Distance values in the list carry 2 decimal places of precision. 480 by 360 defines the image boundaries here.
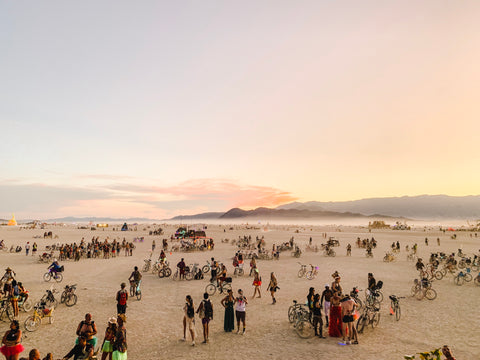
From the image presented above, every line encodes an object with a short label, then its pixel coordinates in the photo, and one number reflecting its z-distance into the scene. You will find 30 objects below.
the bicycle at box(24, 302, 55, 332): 12.45
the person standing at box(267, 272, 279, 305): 16.16
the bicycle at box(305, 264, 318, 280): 23.34
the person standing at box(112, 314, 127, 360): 8.27
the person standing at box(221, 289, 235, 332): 12.41
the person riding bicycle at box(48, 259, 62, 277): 21.94
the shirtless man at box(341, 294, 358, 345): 11.15
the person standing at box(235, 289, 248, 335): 12.25
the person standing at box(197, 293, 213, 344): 11.10
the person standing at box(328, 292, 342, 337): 11.67
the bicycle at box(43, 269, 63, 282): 22.32
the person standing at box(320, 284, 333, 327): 13.05
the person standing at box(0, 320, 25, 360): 8.61
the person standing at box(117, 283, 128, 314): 12.75
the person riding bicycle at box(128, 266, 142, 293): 17.64
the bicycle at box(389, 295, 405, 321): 13.84
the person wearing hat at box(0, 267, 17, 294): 13.96
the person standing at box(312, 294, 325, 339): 11.69
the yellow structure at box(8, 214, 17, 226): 110.61
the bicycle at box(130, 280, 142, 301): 17.50
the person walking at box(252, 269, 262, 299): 17.45
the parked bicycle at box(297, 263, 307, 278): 24.28
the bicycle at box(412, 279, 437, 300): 17.27
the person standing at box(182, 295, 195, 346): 11.01
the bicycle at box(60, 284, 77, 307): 16.23
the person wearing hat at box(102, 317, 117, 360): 8.62
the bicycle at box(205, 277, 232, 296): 19.05
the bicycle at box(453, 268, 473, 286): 22.17
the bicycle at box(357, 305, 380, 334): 12.42
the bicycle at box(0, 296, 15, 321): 13.58
